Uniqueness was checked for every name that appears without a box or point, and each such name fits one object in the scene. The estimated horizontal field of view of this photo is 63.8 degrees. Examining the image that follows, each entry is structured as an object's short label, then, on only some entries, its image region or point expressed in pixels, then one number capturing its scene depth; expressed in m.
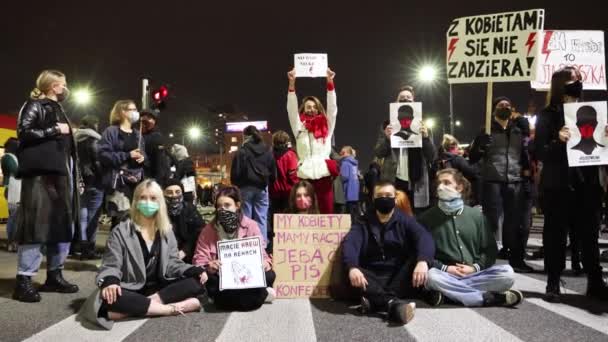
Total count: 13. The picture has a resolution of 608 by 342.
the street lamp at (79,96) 27.80
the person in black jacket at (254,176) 6.89
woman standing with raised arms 5.88
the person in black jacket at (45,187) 4.66
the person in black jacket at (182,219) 5.49
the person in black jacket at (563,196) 4.54
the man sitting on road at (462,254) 4.26
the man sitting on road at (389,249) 4.33
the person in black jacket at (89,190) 7.03
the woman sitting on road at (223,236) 4.44
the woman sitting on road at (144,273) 3.86
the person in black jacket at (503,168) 6.29
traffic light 11.14
